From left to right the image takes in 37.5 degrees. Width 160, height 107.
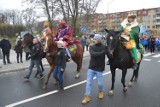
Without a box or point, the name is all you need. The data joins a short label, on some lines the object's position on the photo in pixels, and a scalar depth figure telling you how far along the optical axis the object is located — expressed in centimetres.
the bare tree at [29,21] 5543
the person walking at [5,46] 1407
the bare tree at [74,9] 2700
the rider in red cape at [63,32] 889
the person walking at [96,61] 633
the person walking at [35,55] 916
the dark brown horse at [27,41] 930
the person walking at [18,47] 1477
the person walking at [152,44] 2199
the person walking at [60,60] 754
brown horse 764
